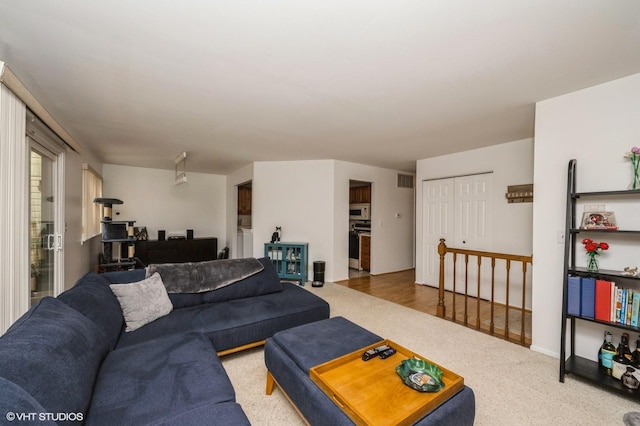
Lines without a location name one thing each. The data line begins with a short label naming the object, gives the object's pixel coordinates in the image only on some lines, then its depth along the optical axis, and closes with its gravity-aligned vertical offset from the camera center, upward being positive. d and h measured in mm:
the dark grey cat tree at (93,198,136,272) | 3793 -403
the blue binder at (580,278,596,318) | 2084 -680
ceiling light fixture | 4927 +967
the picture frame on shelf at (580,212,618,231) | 2119 -61
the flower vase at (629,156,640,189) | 2035 +314
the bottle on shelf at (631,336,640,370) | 1976 -1085
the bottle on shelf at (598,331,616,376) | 2078 -1130
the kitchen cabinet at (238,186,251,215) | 7082 +220
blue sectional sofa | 982 -923
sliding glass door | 2643 -192
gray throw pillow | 2172 -820
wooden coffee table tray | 1232 -962
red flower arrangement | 2141 -271
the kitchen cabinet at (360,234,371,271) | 6074 -987
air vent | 6266 +719
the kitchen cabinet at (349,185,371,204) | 6182 +386
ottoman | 1311 -988
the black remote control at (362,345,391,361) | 1690 -939
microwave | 6137 -31
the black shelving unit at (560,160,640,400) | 1956 -541
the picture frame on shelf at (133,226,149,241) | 6130 -629
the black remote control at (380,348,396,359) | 1713 -943
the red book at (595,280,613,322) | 2010 -669
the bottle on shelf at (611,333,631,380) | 1998 -1115
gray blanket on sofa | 2631 -708
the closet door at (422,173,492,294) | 4309 -112
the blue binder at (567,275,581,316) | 2135 -683
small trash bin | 4988 -1204
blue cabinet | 5076 -959
